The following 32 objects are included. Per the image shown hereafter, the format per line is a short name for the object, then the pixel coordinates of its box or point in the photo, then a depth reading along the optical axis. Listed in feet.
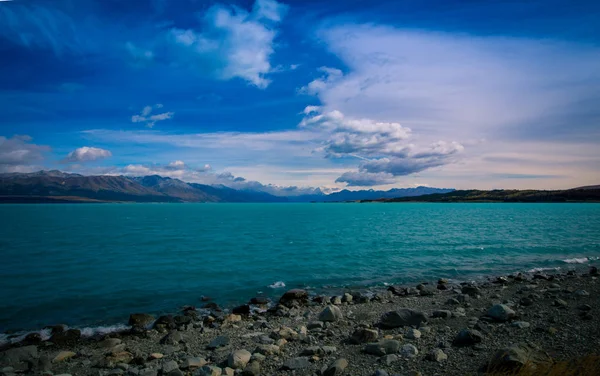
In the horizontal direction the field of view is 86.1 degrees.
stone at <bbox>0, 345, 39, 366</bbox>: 41.91
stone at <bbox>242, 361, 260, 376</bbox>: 33.22
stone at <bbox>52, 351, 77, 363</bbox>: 42.42
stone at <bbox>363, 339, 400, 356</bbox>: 36.17
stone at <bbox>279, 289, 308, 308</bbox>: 68.85
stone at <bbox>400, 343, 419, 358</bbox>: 35.28
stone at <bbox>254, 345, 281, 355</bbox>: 38.42
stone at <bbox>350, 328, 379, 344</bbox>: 41.14
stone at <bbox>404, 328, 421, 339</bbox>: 41.42
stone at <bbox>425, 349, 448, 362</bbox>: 33.68
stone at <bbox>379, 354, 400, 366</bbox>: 33.76
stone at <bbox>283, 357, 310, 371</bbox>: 33.81
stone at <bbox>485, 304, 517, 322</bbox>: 47.22
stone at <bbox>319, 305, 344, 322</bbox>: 53.36
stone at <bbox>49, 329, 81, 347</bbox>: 49.32
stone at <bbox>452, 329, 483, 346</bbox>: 37.73
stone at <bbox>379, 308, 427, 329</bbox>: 47.91
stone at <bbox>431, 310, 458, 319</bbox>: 51.65
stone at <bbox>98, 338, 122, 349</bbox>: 47.65
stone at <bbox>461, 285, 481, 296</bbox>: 69.52
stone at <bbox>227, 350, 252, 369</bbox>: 34.99
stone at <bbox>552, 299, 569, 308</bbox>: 54.50
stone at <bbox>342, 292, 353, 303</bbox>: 68.28
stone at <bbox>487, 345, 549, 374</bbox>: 28.14
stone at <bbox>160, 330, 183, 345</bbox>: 47.38
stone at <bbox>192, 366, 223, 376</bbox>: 32.47
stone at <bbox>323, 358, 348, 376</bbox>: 31.88
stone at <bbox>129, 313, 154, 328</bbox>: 57.11
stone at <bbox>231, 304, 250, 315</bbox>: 62.90
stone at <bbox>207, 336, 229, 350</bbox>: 43.62
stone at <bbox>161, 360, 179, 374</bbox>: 35.22
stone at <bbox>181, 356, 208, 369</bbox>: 35.86
